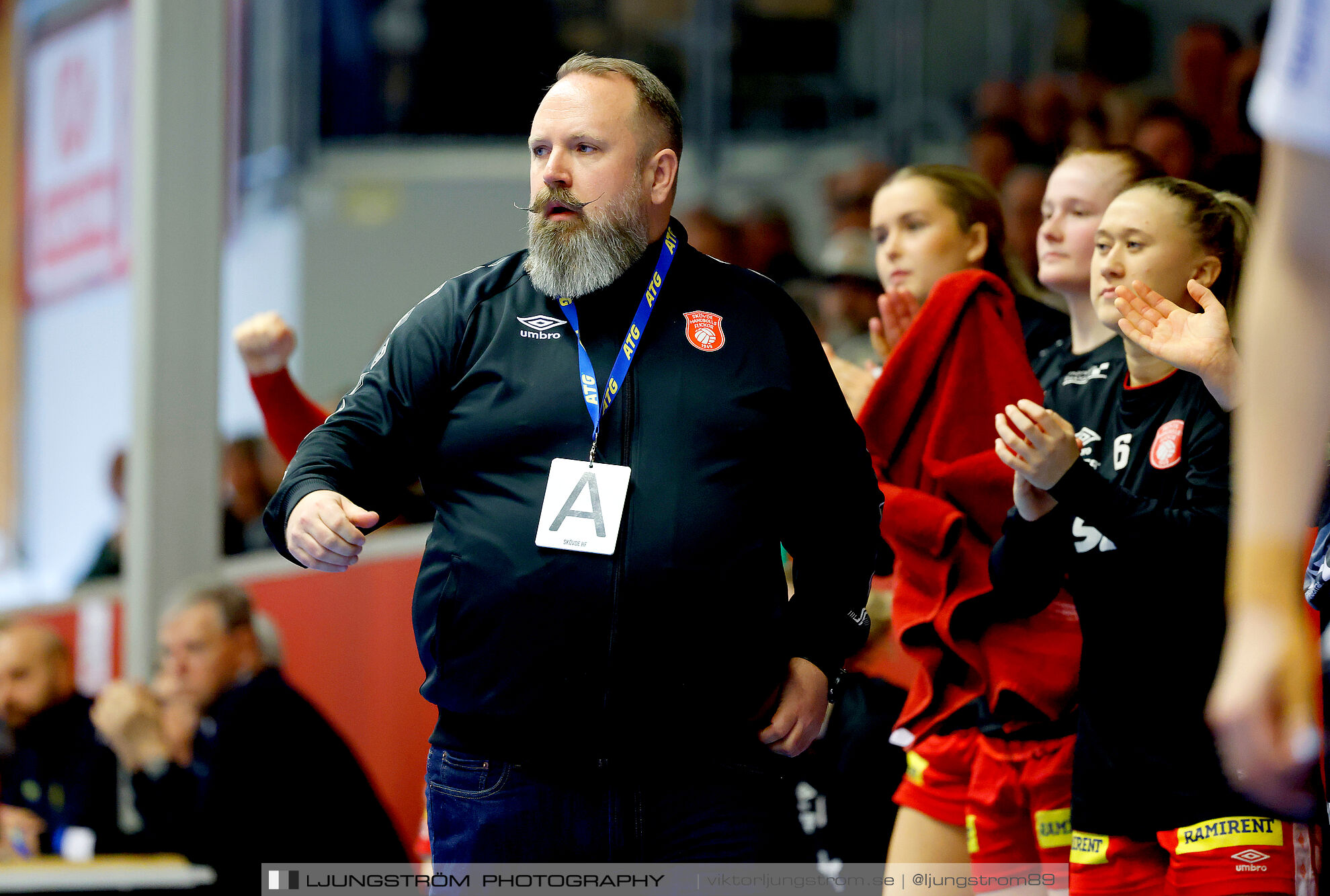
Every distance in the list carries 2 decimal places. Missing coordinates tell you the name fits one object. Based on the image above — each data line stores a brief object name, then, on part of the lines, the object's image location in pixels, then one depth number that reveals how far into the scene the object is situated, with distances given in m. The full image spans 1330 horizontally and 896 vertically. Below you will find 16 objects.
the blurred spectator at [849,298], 12.16
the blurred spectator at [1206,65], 12.79
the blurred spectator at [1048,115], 14.58
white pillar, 11.50
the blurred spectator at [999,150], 13.70
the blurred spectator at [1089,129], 12.30
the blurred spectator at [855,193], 15.04
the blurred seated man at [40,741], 11.41
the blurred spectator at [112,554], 16.98
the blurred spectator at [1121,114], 11.97
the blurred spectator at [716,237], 16.33
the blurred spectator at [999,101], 15.55
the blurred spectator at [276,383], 6.57
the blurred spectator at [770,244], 15.75
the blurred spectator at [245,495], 15.77
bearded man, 4.92
